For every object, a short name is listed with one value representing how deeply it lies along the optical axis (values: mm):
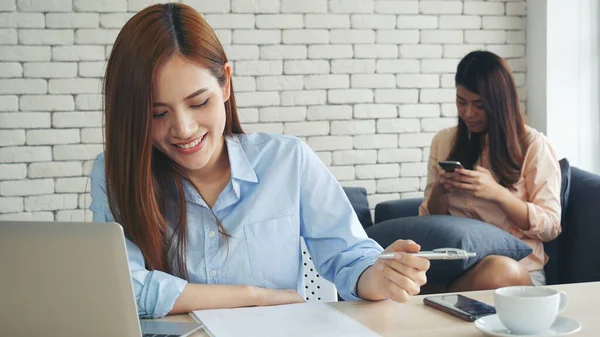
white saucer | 1358
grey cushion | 2980
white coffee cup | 1321
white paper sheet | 1419
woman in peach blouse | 3131
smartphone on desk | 1495
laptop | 1137
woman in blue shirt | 1672
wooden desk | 1418
